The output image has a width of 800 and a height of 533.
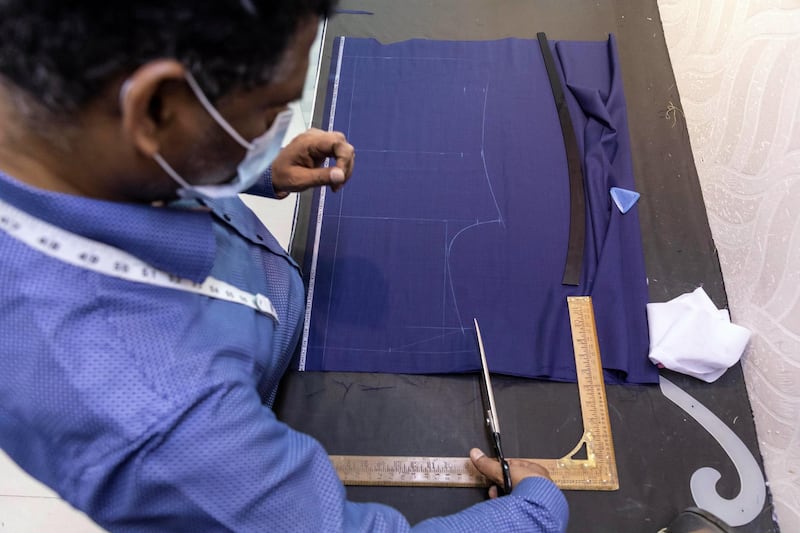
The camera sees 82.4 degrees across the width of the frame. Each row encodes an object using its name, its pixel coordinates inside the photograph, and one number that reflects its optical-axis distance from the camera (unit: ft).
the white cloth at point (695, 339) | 3.17
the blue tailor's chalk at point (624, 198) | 3.88
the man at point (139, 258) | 1.18
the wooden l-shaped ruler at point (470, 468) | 2.90
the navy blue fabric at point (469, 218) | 3.37
